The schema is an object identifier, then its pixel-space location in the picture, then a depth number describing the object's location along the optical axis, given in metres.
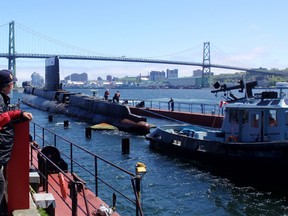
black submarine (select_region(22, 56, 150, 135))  34.31
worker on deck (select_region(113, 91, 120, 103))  42.01
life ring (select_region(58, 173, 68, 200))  8.79
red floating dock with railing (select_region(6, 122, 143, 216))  6.30
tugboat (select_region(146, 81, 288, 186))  16.55
